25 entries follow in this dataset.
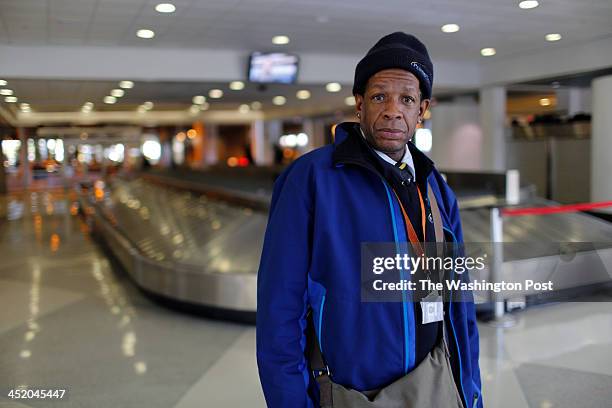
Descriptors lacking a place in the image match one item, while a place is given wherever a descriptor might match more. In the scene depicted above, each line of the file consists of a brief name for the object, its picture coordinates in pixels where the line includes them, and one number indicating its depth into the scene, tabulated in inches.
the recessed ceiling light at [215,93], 640.9
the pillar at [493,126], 581.6
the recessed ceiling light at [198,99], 719.7
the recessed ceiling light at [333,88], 621.1
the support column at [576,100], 640.4
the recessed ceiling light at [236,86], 561.3
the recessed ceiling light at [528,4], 316.8
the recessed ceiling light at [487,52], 484.4
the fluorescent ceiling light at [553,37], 420.5
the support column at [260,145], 1192.8
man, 59.0
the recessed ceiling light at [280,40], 415.7
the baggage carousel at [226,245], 149.8
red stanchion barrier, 193.0
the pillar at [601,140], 453.7
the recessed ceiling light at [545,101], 668.1
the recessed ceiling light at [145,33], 375.6
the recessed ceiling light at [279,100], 774.5
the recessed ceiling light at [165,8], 308.0
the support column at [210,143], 1301.3
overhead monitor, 461.7
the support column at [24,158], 386.7
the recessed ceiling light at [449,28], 377.2
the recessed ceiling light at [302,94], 685.3
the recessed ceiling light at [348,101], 789.7
